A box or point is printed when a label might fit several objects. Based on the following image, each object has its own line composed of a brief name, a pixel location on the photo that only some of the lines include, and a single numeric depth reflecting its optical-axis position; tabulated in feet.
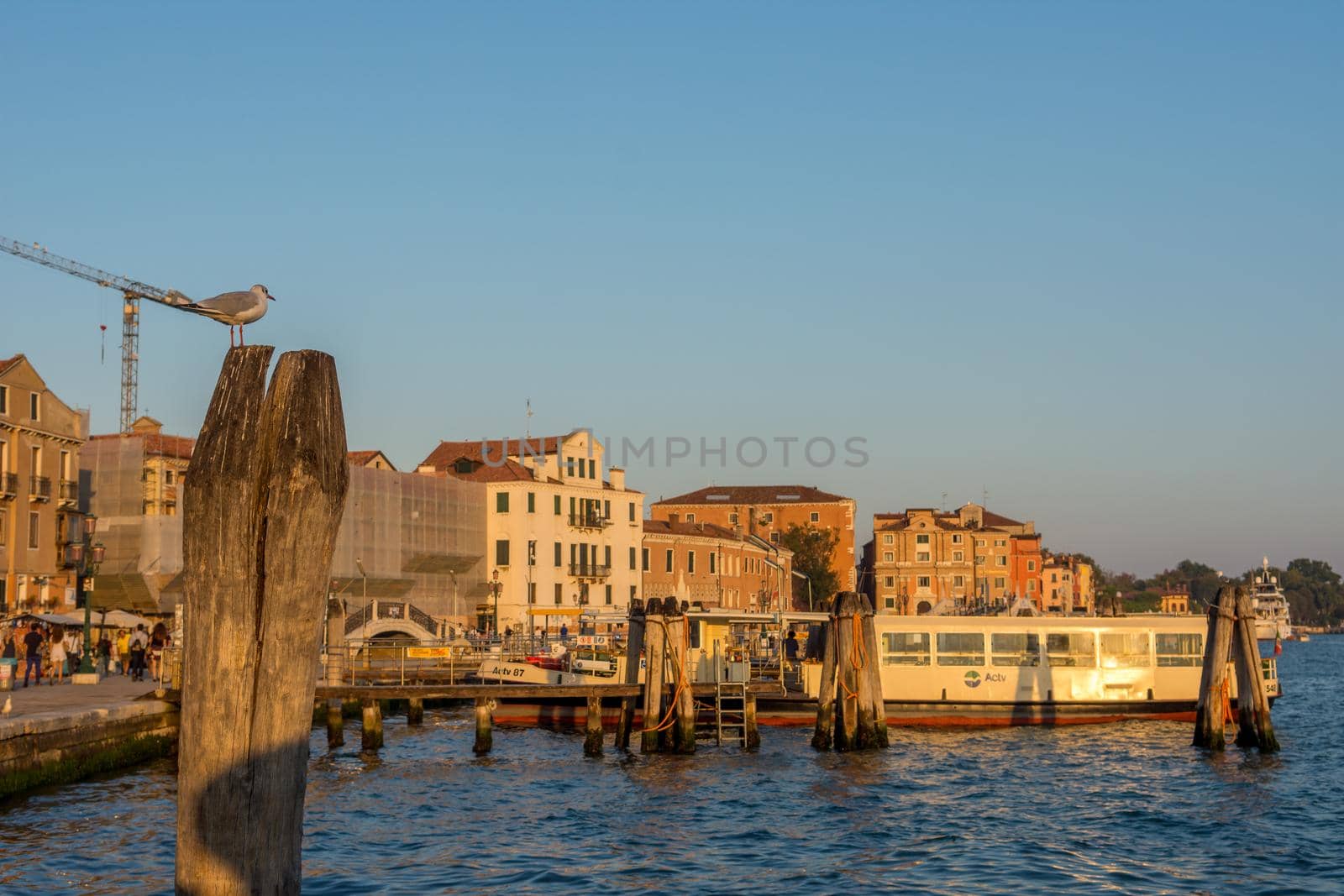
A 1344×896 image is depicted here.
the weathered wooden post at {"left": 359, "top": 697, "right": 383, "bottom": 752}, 99.30
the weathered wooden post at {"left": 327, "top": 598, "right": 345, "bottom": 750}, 103.19
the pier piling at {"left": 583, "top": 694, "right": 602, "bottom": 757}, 99.86
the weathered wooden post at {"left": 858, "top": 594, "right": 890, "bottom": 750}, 94.68
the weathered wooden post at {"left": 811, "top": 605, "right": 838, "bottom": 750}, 96.94
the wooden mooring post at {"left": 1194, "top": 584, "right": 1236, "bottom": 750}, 94.58
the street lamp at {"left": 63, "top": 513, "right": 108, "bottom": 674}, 110.83
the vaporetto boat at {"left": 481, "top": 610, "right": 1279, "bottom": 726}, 119.44
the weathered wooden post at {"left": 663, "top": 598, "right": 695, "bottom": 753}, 95.61
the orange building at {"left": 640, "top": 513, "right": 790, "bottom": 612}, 280.92
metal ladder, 102.73
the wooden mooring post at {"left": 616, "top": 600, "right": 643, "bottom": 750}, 116.06
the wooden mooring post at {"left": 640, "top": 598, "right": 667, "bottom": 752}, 96.48
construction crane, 302.04
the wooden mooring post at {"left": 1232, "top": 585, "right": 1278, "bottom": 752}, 95.25
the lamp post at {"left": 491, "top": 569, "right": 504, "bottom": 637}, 227.61
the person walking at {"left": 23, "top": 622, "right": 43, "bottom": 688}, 106.63
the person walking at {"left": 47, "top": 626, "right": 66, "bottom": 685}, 111.34
